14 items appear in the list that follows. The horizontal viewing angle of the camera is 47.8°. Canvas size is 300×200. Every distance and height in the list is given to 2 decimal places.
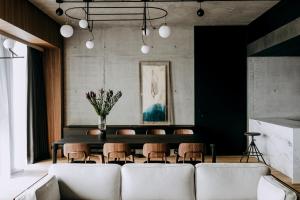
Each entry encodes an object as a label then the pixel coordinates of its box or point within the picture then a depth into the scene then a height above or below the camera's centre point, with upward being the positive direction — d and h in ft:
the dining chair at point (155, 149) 17.83 -2.85
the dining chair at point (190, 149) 17.79 -2.90
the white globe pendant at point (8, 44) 17.38 +2.71
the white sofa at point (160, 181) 11.62 -3.00
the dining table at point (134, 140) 18.69 -2.58
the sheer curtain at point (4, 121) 20.85 -1.58
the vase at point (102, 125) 19.90 -1.75
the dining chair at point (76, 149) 18.01 -2.83
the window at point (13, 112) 20.98 -1.04
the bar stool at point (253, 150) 23.73 -4.39
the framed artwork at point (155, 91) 28.73 +0.34
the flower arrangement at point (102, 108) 19.58 -0.73
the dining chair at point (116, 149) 17.81 -2.82
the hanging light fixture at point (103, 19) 16.40 +5.80
